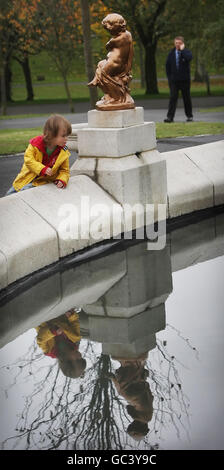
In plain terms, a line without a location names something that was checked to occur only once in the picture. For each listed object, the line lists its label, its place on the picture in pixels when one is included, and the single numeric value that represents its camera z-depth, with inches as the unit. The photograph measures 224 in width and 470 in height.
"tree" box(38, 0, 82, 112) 1144.8
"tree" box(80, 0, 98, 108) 699.4
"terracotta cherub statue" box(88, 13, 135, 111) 337.7
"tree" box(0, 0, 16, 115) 1203.9
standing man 751.1
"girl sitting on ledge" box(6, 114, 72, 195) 300.7
